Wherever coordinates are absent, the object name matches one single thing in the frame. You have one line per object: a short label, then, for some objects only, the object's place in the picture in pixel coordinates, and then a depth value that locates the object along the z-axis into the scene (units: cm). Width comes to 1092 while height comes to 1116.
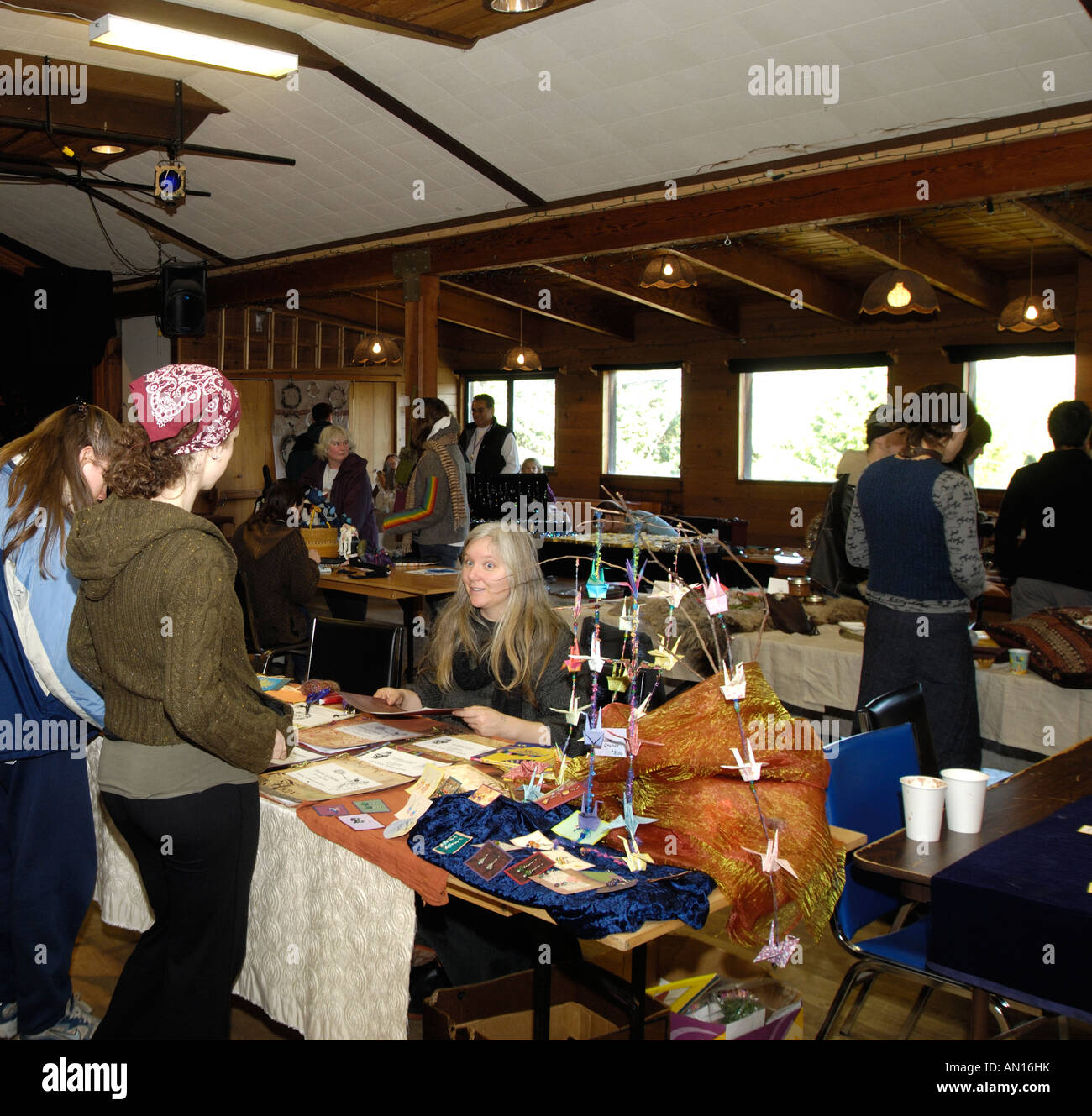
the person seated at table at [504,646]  291
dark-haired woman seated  494
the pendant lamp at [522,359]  1097
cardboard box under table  205
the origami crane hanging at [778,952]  180
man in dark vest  1030
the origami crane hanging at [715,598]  163
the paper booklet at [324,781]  238
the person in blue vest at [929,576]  335
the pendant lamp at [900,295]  604
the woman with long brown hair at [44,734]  239
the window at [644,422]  1274
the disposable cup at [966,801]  206
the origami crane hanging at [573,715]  201
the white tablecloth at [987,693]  379
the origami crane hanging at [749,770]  180
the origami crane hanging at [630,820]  198
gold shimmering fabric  186
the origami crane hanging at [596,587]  198
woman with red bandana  183
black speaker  844
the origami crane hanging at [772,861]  183
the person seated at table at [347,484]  699
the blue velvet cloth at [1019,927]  165
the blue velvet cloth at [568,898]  174
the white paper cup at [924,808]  201
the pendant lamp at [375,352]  1070
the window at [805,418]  1123
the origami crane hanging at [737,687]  178
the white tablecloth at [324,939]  209
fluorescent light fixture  510
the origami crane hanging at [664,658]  187
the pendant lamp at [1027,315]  744
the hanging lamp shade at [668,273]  668
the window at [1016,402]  982
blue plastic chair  229
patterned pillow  367
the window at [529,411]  1412
